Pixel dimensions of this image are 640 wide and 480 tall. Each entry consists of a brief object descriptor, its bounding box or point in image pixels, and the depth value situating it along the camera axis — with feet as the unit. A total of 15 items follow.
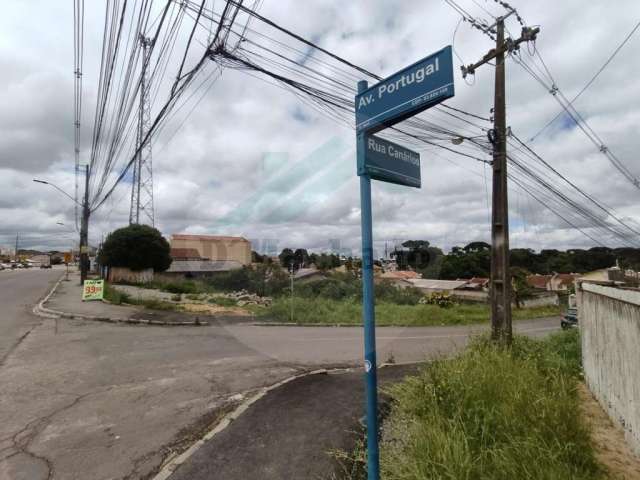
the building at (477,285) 147.64
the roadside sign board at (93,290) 63.31
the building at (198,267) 155.29
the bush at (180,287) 94.00
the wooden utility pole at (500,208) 26.81
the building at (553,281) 172.54
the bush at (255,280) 97.04
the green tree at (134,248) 110.22
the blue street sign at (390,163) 8.46
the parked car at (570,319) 50.24
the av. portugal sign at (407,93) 7.82
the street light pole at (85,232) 79.61
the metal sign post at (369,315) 8.28
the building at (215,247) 195.93
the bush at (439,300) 87.76
